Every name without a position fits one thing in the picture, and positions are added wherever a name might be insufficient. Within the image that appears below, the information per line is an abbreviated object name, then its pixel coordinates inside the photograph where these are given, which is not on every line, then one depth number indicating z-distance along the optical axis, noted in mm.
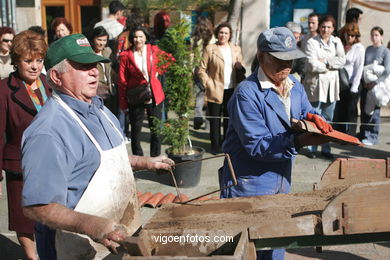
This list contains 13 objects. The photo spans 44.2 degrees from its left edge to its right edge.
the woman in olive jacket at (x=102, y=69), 7105
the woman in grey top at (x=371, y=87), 7980
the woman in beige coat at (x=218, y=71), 7742
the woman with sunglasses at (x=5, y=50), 5738
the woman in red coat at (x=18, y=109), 3979
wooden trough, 2381
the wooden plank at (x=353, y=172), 3141
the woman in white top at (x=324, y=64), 7320
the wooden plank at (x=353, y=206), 2459
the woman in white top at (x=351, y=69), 7949
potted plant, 6336
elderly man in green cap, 2252
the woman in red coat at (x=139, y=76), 7008
